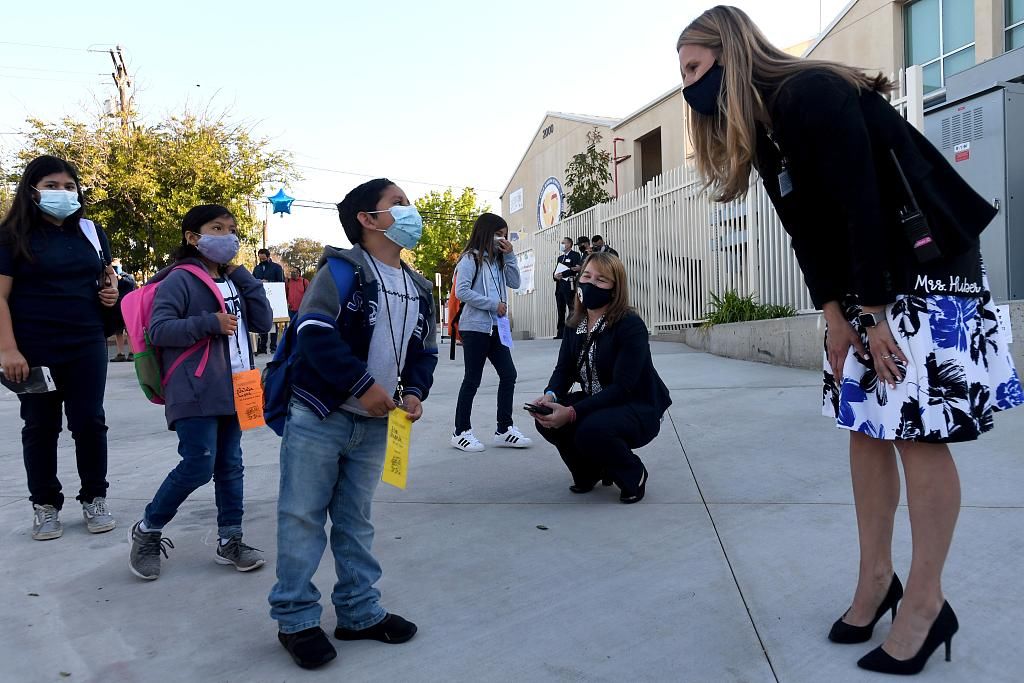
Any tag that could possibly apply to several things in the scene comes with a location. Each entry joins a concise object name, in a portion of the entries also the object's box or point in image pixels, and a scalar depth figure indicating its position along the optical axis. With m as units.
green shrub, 10.14
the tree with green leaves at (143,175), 21.31
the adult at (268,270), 15.70
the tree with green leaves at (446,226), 52.34
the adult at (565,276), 14.31
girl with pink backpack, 3.47
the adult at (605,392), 4.34
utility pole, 25.28
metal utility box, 8.86
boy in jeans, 2.63
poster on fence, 19.11
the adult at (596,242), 13.32
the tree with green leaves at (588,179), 22.44
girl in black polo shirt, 3.95
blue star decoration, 22.25
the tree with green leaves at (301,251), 70.40
